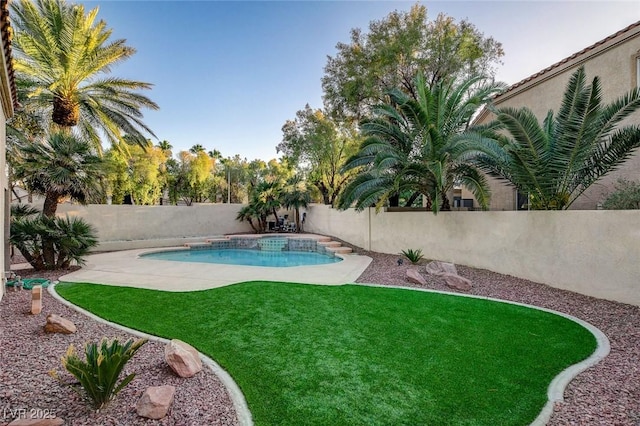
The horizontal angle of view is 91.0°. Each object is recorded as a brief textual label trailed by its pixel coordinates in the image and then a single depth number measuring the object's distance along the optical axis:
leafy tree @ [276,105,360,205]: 22.88
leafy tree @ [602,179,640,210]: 7.43
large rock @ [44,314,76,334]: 4.84
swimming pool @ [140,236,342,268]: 14.70
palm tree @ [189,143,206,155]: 42.61
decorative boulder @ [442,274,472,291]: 8.15
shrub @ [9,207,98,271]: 8.98
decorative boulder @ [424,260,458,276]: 8.98
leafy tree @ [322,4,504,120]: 14.74
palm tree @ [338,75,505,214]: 10.39
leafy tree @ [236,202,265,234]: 23.31
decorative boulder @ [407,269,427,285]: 8.61
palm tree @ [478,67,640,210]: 7.19
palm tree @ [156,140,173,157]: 39.35
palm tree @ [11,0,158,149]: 11.53
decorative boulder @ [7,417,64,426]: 2.58
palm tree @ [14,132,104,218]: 10.42
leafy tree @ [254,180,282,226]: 22.81
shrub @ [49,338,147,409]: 2.91
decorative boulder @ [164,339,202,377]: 3.73
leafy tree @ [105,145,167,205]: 25.23
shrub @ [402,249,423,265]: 10.98
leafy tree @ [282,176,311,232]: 22.70
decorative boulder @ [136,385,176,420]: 2.91
